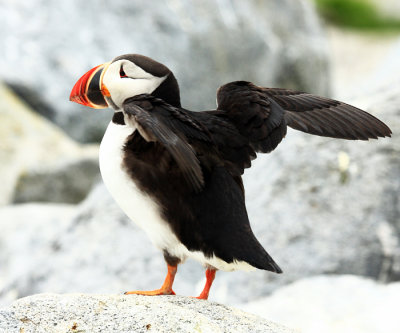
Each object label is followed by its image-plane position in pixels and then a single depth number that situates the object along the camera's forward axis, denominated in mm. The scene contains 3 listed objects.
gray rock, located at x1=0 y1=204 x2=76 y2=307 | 12156
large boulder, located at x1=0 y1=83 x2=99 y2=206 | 17500
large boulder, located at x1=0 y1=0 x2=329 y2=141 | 21844
